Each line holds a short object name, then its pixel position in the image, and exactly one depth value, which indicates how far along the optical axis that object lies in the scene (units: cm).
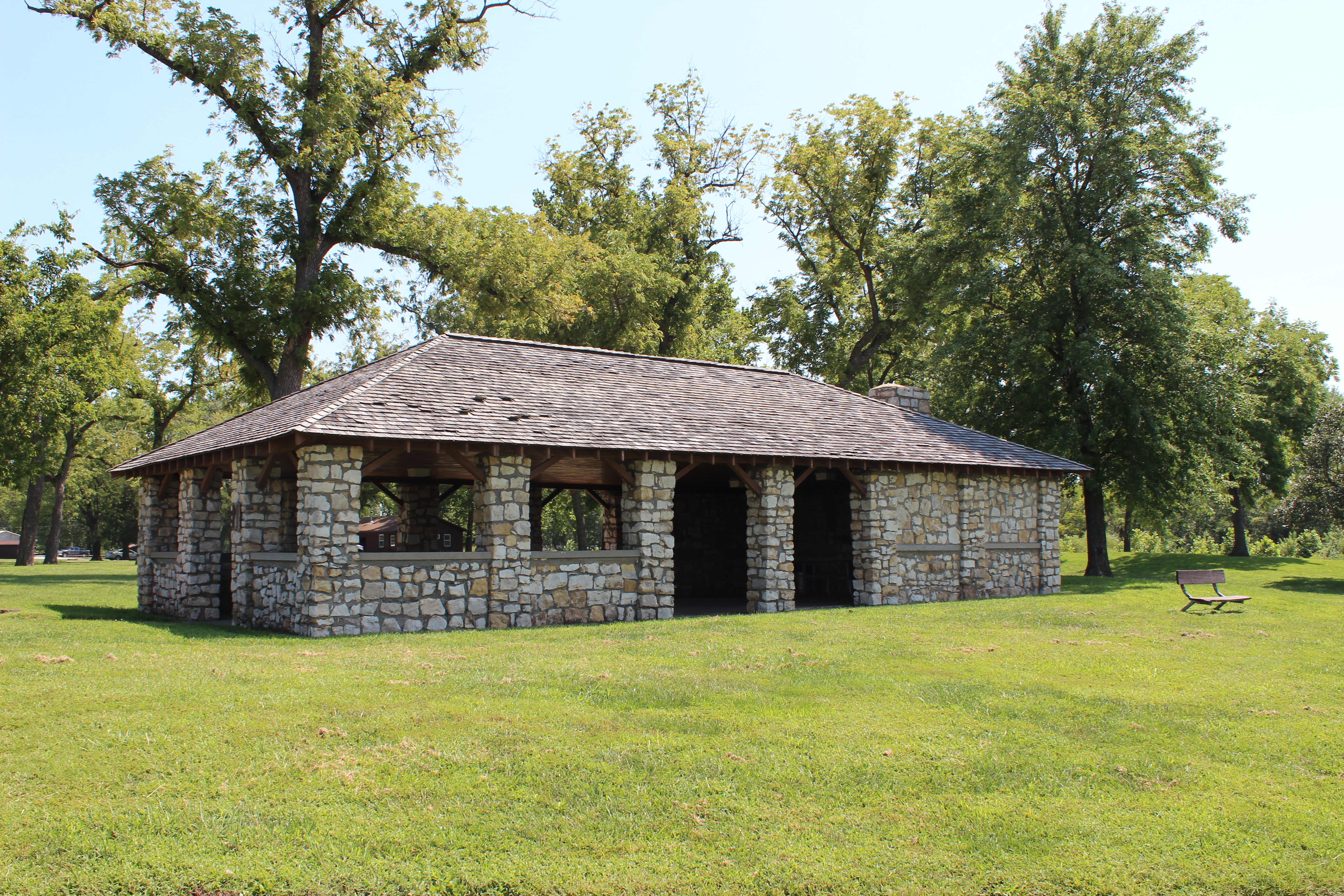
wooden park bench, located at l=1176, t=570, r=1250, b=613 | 1658
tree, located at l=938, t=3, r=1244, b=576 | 2423
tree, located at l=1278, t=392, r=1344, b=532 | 2556
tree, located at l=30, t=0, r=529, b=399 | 2509
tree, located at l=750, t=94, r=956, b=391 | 3409
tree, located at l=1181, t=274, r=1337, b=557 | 2719
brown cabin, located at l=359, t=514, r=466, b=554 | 2120
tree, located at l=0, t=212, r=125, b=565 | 2419
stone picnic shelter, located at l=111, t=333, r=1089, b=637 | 1346
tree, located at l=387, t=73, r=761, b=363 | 2848
